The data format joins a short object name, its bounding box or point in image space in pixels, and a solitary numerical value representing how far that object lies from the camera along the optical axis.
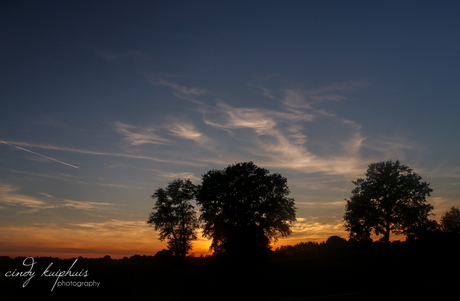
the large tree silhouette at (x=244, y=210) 46.47
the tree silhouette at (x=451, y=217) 80.64
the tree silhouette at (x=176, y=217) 52.31
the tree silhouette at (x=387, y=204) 46.56
